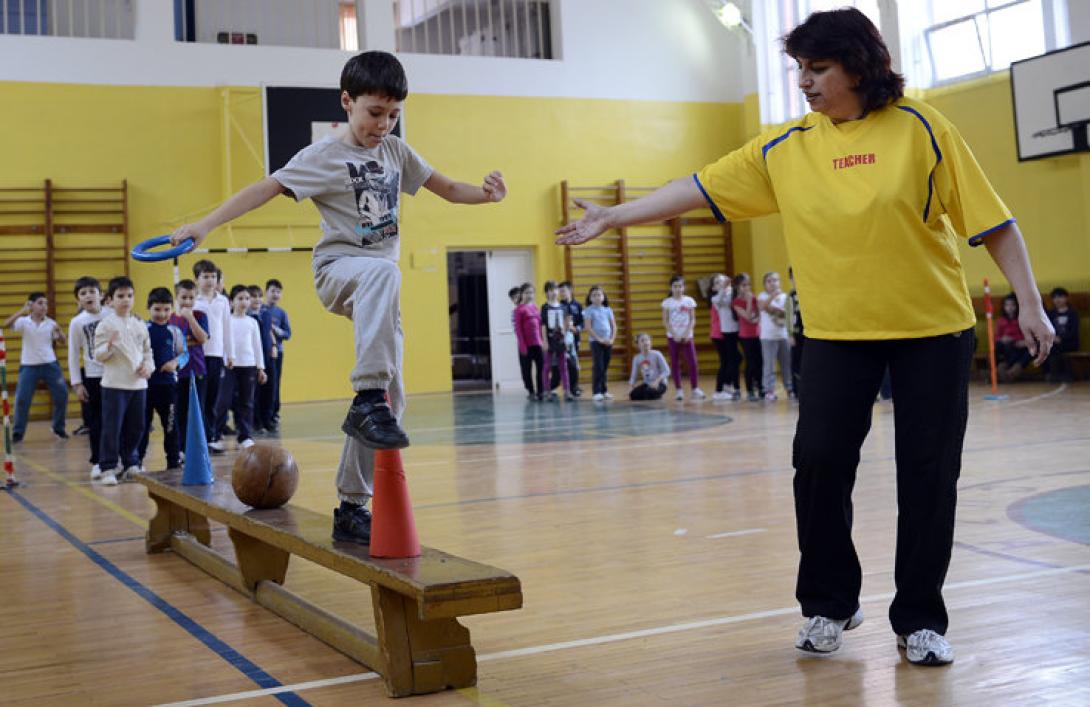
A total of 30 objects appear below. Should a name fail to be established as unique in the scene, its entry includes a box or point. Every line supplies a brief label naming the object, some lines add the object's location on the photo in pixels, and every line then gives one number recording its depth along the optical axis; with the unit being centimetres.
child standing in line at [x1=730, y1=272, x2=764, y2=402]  1309
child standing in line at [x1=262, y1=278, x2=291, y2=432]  1152
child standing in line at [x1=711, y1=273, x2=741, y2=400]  1338
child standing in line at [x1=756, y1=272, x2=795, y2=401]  1234
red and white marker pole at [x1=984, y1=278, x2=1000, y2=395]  1202
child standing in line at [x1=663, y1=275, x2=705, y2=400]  1355
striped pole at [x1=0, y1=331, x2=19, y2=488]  756
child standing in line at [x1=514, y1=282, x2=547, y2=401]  1418
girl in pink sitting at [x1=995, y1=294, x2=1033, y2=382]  1371
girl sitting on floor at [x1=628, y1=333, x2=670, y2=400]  1370
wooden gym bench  269
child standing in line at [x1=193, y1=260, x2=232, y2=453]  887
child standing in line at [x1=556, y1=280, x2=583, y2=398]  1467
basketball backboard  1289
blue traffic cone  520
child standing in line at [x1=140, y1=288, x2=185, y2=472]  763
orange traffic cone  305
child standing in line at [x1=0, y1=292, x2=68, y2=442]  1161
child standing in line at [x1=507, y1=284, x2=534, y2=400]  1429
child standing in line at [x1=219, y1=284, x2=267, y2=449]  956
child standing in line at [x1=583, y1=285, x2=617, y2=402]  1391
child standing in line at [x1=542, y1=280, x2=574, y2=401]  1448
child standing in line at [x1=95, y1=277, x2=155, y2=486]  727
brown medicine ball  411
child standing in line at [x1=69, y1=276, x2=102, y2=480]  827
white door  1781
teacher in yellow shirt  277
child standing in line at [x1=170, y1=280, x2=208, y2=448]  811
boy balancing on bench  315
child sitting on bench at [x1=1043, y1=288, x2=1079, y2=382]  1319
